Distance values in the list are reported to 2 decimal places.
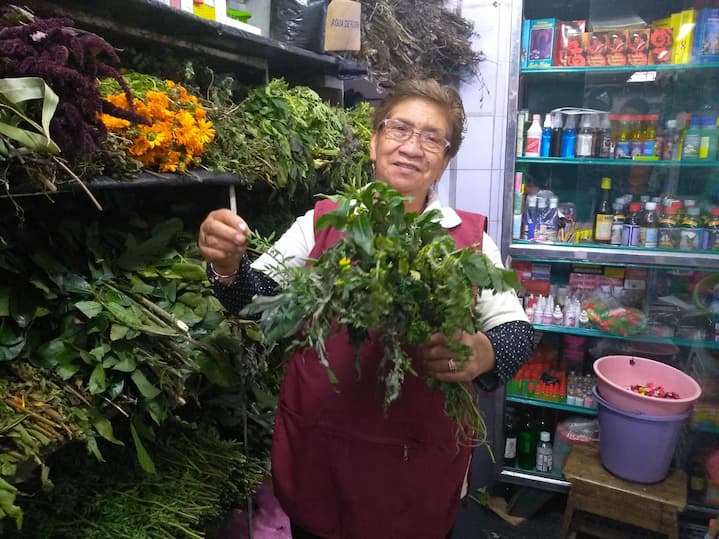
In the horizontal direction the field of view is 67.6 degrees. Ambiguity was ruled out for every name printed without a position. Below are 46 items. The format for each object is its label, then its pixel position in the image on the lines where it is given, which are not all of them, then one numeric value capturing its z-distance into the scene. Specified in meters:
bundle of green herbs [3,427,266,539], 1.25
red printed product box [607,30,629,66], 2.52
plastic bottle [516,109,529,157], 2.66
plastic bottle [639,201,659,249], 2.54
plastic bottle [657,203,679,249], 2.52
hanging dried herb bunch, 2.77
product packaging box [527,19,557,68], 2.59
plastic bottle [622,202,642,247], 2.58
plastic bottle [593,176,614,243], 2.65
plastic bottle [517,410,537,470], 2.91
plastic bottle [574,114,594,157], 2.64
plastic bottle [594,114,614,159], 2.61
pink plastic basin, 2.31
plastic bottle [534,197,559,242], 2.73
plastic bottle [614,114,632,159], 2.58
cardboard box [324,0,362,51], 2.10
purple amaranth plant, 0.92
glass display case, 2.45
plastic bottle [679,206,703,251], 2.46
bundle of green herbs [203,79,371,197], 1.62
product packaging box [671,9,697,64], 2.36
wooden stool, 2.31
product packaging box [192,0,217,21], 1.50
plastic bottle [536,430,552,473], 2.83
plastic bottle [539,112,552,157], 2.70
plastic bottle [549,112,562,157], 2.69
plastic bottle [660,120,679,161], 2.50
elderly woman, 1.24
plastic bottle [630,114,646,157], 2.56
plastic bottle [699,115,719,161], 2.39
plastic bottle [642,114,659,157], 2.53
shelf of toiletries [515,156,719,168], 2.44
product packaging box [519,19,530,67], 2.60
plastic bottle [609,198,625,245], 2.62
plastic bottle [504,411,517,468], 2.91
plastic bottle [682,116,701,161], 2.43
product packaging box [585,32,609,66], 2.55
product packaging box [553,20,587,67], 2.59
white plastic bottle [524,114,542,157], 2.69
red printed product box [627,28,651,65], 2.49
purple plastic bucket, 2.33
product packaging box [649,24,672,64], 2.45
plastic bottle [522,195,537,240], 2.75
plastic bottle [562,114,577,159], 2.68
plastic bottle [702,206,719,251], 2.43
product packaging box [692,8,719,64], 2.30
